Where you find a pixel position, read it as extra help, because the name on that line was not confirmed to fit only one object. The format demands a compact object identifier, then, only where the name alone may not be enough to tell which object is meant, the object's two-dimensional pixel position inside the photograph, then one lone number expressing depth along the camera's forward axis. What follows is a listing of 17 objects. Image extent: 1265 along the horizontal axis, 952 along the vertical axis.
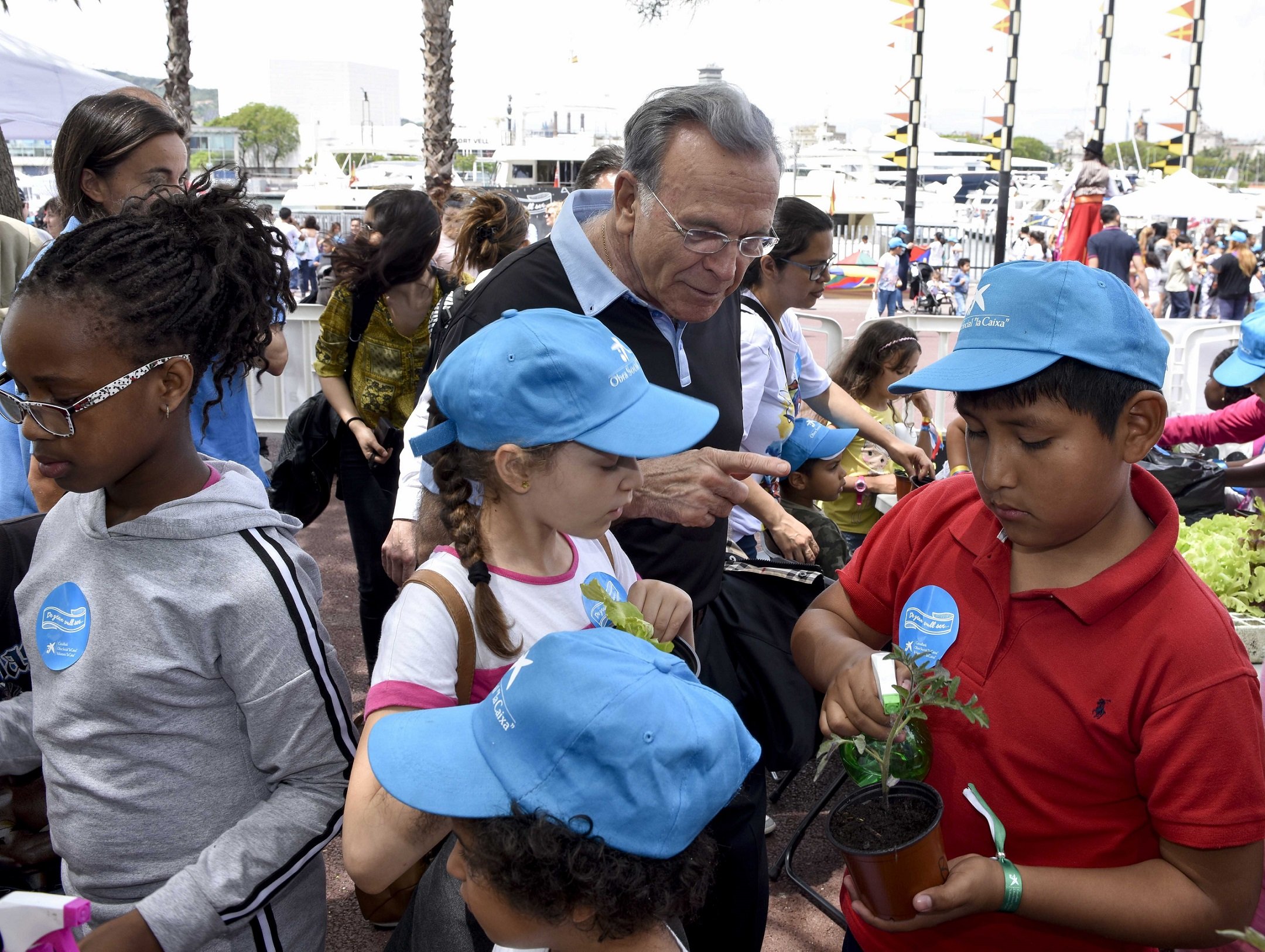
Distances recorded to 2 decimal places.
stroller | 21.11
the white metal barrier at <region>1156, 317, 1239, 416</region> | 8.19
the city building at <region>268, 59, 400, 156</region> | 158.88
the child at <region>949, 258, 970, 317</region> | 23.61
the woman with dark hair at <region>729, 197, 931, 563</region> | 3.24
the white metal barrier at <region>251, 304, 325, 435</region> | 8.91
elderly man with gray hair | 2.40
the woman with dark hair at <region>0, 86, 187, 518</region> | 3.06
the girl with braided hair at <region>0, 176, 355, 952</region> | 1.69
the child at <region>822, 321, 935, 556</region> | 4.84
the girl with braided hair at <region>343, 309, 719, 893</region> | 1.68
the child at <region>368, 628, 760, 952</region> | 1.24
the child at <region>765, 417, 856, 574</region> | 3.81
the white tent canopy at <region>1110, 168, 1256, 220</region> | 19.08
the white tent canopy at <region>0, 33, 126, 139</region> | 8.57
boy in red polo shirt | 1.53
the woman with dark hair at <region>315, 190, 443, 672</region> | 4.36
